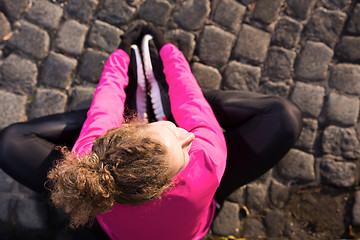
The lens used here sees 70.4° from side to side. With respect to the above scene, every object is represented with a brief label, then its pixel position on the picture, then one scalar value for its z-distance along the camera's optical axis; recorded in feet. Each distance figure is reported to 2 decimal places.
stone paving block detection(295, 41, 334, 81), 8.81
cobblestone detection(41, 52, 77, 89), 8.42
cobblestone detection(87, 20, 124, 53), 8.51
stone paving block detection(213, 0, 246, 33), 8.73
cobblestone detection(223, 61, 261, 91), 8.72
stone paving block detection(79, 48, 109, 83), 8.50
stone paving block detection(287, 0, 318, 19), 8.72
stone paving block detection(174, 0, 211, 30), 8.66
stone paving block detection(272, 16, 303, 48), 8.79
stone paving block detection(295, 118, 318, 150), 8.73
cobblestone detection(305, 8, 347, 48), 8.77
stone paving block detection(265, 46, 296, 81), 8.79
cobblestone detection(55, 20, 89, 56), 8.48
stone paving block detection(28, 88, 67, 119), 8.34
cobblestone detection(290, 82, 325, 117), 8.75
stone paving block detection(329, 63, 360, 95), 8.82
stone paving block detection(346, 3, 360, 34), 8.75
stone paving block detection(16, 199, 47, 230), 8.18
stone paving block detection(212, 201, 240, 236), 8.57
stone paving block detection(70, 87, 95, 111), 8.40
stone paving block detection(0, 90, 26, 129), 8.23
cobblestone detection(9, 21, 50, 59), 8.34
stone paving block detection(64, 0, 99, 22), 8.46
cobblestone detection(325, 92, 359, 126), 8.77
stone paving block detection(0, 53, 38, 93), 8.30
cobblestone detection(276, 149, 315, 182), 8.70
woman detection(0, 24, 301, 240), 3.75
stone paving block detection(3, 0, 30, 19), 8.29
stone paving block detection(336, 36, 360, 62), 8.80
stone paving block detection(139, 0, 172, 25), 8.55
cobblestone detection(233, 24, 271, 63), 8.80
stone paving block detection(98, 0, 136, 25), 8.52
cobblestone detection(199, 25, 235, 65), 8.75
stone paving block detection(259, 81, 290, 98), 8.75
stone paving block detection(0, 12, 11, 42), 8.27
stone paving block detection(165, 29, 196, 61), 8.63
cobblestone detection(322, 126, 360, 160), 8.73
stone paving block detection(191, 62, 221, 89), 8.66
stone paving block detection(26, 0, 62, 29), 8.36
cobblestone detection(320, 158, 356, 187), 8.70
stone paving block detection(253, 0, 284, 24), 8.73
